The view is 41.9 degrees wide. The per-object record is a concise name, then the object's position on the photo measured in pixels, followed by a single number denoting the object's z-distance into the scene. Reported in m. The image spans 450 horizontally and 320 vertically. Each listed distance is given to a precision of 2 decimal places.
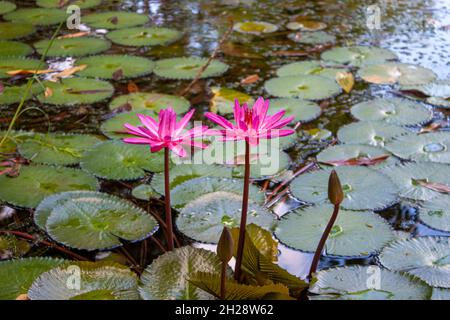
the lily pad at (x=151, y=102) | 2.32
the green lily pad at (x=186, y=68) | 2.62
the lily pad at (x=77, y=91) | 2.37
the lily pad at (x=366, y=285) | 1.24
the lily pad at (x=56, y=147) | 1.91
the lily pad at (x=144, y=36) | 3.02
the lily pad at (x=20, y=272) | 1.28
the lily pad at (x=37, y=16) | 3.31
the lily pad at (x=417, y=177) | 1.71
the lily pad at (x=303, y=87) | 2.41
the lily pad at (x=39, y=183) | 1.69
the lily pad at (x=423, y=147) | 1.90
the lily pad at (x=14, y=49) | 2.86
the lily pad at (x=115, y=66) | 2.61
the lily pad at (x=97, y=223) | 1.50
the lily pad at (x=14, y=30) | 3.11
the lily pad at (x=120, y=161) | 1.84
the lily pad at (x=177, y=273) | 1.20
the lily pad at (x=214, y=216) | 1.54
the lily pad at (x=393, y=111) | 2.17
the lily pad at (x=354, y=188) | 1.66
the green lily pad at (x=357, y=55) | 2.75
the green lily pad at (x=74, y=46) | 2.87
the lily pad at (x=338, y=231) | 1.48
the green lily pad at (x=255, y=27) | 3.23
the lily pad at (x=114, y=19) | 3.28
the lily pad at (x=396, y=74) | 2.52
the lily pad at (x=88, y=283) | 1.20
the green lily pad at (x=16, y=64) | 2.63
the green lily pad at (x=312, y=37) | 3.05
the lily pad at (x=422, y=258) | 1.35
